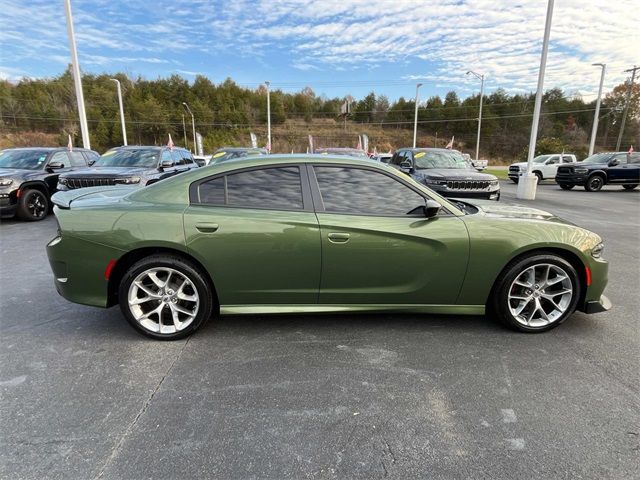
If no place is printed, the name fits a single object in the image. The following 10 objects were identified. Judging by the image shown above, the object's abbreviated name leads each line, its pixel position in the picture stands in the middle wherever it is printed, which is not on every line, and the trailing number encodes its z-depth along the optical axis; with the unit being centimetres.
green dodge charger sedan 303
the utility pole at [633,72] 3896
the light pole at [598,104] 2731
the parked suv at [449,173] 890
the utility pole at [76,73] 1401
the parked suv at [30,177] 793
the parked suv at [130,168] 762
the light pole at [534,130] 1236
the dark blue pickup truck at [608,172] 1736
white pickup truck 2269
